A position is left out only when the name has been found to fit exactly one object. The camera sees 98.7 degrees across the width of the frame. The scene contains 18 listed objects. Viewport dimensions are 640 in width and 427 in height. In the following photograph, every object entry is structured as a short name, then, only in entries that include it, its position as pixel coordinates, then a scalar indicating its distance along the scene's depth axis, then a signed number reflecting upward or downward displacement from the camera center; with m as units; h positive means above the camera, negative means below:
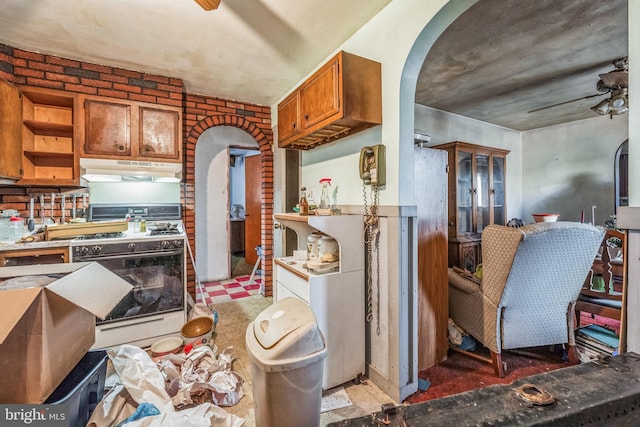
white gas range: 2.21 -0.58
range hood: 2.49 +0.39
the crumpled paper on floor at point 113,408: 1.32 -1.00
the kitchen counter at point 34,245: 1.96 -0.24
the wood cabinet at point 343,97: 1.72 +0.76
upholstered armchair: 1.73 -0.51
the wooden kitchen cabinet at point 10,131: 2.08 +0.64
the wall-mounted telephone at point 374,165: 1.79 +0.30
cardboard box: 0.88 -0.40
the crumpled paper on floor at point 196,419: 1.21 -0.99
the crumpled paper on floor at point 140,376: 1.49 -0.95
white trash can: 0.91 -0.54
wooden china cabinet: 3.64 +0.20
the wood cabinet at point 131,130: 2.50 +0.78
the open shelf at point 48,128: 2.37 +0.76
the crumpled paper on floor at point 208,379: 1.66 -1.08
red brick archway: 3.20 +0.91
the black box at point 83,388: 1.04 -0.71
